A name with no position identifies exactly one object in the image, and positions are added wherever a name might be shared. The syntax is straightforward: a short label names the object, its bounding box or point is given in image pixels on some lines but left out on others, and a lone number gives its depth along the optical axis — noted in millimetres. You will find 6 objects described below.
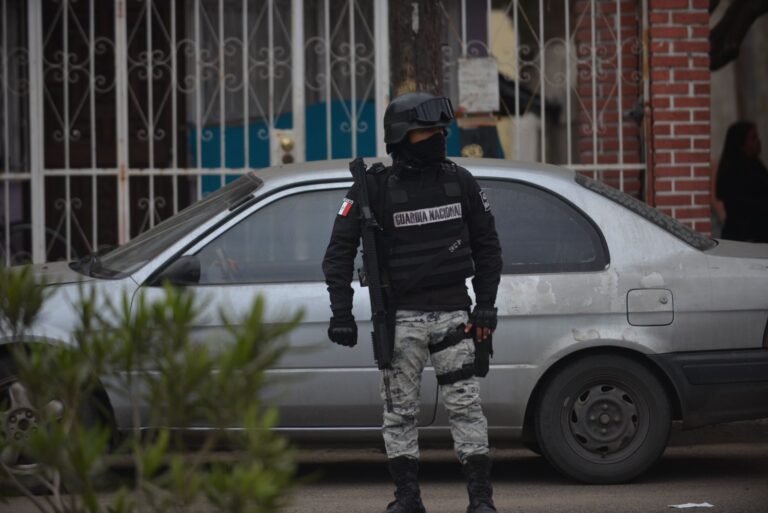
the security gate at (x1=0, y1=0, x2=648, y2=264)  18656
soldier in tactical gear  10516
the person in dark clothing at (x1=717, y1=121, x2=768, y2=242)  21672
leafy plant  5352
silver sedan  12227
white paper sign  18359
